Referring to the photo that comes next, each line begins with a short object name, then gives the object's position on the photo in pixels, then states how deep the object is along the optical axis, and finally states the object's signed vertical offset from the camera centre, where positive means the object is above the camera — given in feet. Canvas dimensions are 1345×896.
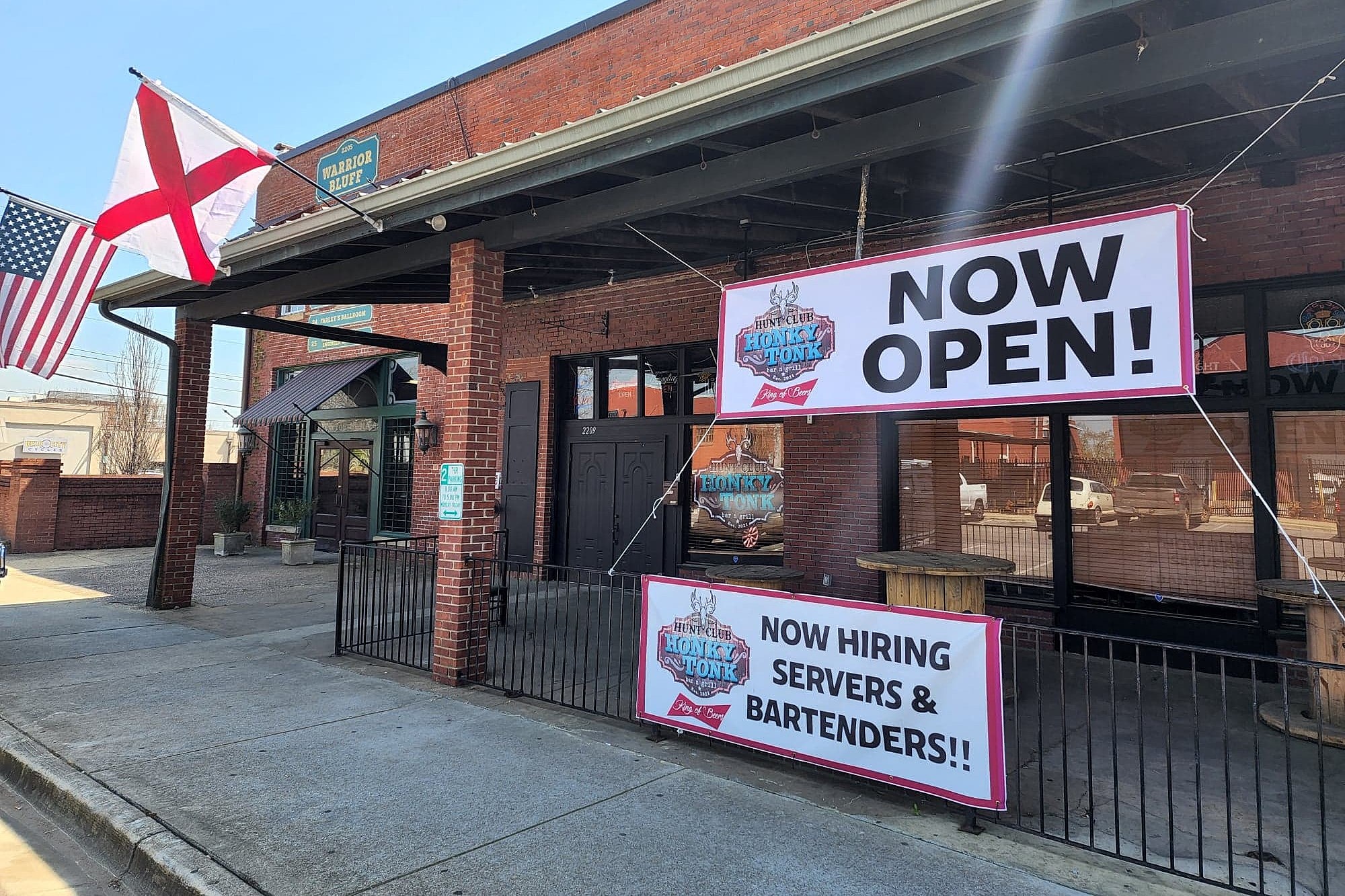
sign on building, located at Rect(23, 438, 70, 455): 164.35 +8.69
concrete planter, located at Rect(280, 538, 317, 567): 45.24 -3.73
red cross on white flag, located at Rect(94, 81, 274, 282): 19.44 +7.99
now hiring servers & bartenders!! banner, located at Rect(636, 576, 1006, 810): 12.07 -3.37
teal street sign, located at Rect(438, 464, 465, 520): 21.09 -0.07
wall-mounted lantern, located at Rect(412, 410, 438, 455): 43.04 +3.25
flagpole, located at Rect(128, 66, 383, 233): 18.28 +7.59
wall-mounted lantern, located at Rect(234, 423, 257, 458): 53.78 +3.50
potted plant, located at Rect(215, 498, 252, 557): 50.01 -2.57
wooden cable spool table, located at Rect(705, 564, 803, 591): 22.33 -2.48
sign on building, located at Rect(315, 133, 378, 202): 46.65 +20.61
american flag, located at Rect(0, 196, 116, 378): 25.39 +6.98
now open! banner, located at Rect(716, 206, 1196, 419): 11.50 +3.01
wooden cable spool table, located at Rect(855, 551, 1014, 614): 17.78 -2.04
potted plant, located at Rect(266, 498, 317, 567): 45.32 -2.62
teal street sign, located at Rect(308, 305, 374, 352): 49.80 +11.51
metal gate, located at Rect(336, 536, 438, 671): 22.33 -4.88
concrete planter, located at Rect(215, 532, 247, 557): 49.93 -3.68
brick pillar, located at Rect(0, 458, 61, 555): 47.42 -1.17
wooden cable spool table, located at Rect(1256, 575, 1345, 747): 15.98 -3.32
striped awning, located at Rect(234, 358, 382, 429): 45.68 +6.07
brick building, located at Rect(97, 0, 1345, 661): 13.66 +7.13
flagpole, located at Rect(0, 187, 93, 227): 24.12 +8.85
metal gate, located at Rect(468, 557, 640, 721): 19.13 -5.17
